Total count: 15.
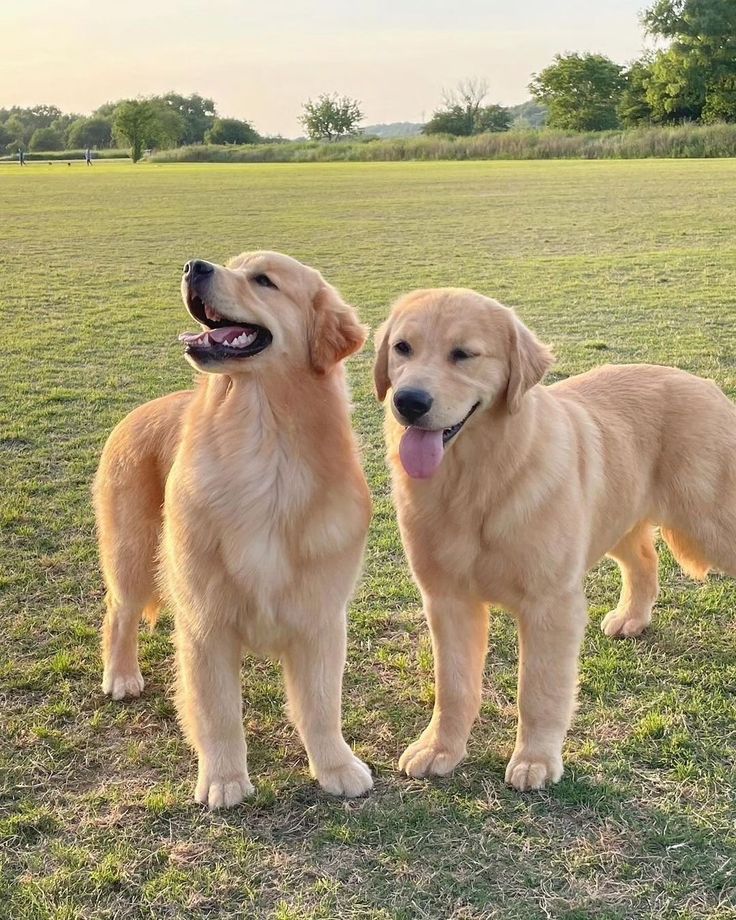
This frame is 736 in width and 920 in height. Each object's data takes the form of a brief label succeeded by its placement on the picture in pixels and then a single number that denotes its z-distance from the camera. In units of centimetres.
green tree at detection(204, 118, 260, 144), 9981
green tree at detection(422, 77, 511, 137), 8575
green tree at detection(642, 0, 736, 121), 5931
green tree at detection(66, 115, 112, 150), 10538
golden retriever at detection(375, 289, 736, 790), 263
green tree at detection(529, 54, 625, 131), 7162
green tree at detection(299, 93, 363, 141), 9944
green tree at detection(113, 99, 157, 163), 8846
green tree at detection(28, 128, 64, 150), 10588
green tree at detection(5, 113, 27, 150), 10769
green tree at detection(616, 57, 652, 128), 6525
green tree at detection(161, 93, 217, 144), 10331
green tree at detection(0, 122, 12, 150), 10962
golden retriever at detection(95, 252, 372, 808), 260
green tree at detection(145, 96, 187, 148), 9019
